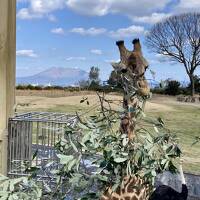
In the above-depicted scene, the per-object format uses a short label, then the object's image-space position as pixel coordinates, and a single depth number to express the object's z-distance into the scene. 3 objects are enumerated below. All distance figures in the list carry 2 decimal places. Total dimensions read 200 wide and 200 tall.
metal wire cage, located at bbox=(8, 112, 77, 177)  2.86
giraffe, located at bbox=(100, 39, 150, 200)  1.45
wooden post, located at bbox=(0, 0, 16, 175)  2.91
